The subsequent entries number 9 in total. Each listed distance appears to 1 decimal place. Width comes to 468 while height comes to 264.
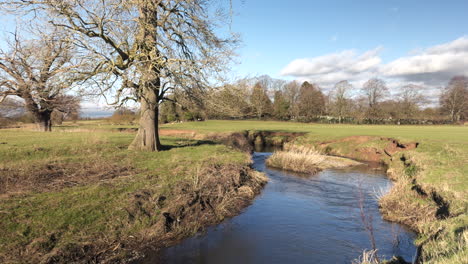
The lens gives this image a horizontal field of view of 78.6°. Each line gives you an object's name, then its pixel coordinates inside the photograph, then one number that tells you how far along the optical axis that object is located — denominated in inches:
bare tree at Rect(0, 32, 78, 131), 483.2
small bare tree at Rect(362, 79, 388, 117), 3255.4
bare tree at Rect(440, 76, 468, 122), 2642.7
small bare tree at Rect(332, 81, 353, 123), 2662.4
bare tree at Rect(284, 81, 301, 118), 3115.2
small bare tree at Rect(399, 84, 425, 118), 2630.4
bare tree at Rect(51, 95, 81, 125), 574.9
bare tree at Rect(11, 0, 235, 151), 484.1
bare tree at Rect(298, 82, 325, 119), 2684.5
